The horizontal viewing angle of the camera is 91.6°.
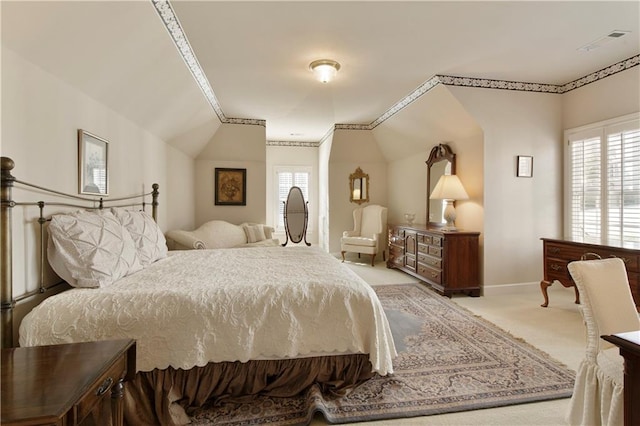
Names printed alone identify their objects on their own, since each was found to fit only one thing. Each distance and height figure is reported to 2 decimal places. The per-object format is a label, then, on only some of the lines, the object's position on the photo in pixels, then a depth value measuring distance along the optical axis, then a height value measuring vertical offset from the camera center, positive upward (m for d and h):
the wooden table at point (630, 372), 1.04 -0.56
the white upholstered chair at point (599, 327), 1.41 -0.56
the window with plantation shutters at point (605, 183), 3.24 +0.31
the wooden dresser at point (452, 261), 3.93 -0.66
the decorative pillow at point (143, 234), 2.46 -0.20
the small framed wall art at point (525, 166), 4.03 +0.57
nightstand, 0.81 -0.52
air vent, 2.78 +1.59
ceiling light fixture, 3.18 +1.47
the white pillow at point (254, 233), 5.18 -0.39
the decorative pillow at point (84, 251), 1.79 -0.25
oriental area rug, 1.75 -1.13
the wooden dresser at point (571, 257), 2.61 -0.46
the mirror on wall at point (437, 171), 4.55 +0.61
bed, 1.61 -0.64
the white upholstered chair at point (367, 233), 5.98 -0.46
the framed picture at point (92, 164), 2.30 +0.36
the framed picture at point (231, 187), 5.62 +0.41
